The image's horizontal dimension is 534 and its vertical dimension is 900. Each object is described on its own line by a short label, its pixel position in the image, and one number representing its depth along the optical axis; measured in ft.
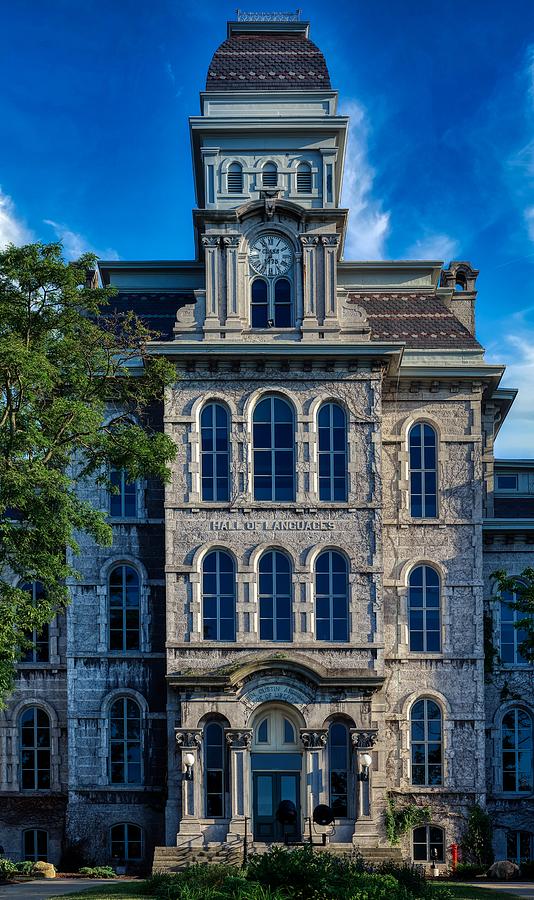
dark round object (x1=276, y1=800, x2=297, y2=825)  101.14
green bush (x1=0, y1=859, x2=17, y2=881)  101.60
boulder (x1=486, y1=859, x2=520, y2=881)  103.45
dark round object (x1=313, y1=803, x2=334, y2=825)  100.42
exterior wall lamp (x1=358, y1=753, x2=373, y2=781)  103.30
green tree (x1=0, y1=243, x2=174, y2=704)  86.02
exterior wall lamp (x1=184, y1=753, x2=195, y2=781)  103.35
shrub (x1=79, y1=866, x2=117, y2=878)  104.69
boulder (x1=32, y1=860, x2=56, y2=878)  104.17
